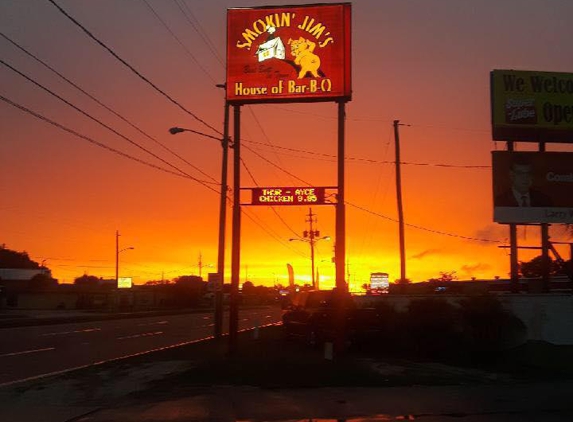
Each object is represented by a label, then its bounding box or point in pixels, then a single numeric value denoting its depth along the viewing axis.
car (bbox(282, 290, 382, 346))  22.50
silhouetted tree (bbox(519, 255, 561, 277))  66.12
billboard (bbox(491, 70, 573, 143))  34.03
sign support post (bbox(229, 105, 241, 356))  22.86
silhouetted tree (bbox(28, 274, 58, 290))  123.31
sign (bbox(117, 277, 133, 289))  110.74
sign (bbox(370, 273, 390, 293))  68.65
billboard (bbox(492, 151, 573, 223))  33.56
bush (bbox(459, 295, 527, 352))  20.53
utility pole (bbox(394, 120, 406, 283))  41.38
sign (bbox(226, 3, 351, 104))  24.44
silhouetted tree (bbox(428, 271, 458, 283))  67.31
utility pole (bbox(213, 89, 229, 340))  30.94
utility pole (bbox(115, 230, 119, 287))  98.82
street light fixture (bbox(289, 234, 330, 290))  77.26
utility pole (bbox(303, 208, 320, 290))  77.31
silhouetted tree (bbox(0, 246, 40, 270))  170.25
